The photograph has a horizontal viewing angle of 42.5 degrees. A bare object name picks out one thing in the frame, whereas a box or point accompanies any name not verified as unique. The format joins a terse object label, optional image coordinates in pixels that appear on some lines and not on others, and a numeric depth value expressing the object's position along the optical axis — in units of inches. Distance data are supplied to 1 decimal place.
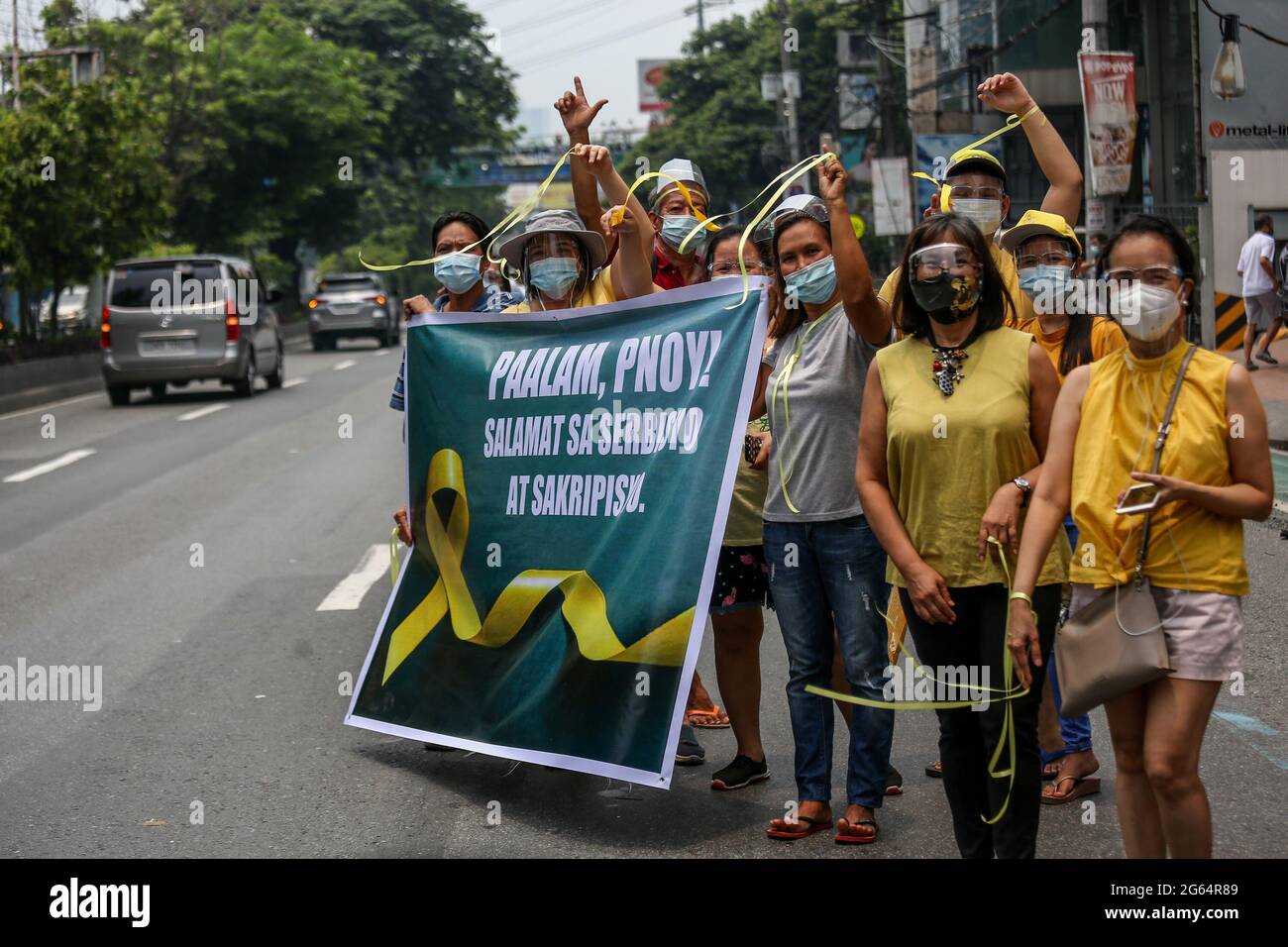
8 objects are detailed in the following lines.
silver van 816.9
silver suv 1355.8
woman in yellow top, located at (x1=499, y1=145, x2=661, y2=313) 215.3
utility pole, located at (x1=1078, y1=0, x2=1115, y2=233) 567.8
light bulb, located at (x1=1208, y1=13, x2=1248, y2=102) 667.4
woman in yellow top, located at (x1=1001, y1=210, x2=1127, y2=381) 194.4
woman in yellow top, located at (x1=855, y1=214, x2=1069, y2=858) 164.9
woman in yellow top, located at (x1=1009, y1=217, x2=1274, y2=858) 146.1
